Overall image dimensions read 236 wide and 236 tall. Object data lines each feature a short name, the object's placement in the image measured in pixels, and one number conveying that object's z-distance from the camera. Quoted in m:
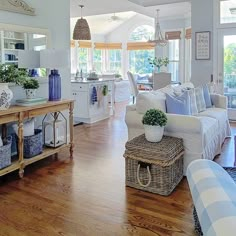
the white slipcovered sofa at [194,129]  3.34
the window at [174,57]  9.74
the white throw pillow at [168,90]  4.21
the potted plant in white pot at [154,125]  3.15
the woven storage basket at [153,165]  2.96
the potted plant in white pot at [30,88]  3.69
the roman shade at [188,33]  9.19
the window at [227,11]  6.30
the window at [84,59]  12.82
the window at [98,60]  13.54
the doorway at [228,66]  6.39
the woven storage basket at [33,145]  3.66
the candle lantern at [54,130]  4.13
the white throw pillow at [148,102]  3.66
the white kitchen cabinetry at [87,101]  6.40
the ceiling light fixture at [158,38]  7.95
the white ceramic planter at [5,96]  3.21
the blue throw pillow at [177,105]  3.67
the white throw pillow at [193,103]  4.14
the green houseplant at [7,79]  3.23
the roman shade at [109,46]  13.62
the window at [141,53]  13.09
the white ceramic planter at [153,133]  3.15
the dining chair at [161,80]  7.01
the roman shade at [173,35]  9.52
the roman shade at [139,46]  13.04
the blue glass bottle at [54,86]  3.97
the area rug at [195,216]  2.11
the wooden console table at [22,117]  3.25
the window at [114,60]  13.90
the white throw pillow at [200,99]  4.56
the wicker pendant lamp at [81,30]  6.21
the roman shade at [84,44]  12.61
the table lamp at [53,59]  3.71
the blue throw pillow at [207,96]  4.94
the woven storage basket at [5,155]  3.21
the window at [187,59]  9.47
